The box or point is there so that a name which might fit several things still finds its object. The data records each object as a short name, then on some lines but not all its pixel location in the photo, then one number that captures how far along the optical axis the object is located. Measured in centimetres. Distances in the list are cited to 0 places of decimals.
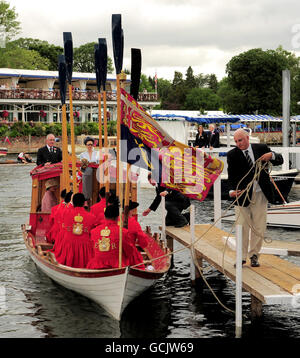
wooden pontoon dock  838
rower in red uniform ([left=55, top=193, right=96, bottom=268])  1087
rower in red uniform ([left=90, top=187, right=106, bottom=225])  1131
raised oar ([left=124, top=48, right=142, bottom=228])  1053
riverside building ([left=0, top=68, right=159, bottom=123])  6838
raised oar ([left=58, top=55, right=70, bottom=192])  1271
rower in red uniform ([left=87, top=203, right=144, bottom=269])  952
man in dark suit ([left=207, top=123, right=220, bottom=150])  2492
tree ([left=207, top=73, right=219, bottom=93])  14712
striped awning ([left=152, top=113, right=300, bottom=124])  2990
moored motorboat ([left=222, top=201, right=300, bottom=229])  1808
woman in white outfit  1374
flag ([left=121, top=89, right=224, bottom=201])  1051
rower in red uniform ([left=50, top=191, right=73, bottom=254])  1166
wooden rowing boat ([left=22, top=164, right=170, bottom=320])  933
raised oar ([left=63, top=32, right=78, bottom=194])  1198
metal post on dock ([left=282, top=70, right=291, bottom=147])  2714
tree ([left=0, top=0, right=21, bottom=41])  7494
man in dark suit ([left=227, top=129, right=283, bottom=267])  927
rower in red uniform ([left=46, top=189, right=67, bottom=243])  1258
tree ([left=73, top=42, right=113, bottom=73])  10850
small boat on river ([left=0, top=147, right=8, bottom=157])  5322
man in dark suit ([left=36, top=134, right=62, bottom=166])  1573
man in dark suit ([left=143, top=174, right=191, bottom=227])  1364
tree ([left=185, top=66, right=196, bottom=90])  13284
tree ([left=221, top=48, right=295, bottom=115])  7900
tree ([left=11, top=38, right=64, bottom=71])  9862
